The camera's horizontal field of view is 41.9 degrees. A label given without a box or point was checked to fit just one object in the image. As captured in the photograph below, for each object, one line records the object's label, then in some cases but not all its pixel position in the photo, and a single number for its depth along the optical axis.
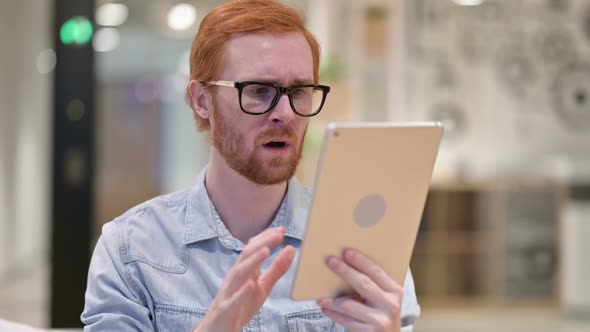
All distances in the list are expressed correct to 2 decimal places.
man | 1.37
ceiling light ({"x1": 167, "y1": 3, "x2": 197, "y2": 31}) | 4.24
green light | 4.19
